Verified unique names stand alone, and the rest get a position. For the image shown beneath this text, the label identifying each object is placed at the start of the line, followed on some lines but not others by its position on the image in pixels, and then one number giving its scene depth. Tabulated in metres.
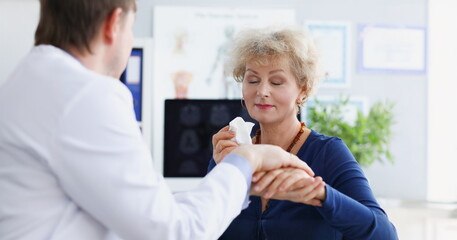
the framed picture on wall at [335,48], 4.16
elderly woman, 1.38
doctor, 0.89
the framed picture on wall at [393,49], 4.23
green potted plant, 3.74
